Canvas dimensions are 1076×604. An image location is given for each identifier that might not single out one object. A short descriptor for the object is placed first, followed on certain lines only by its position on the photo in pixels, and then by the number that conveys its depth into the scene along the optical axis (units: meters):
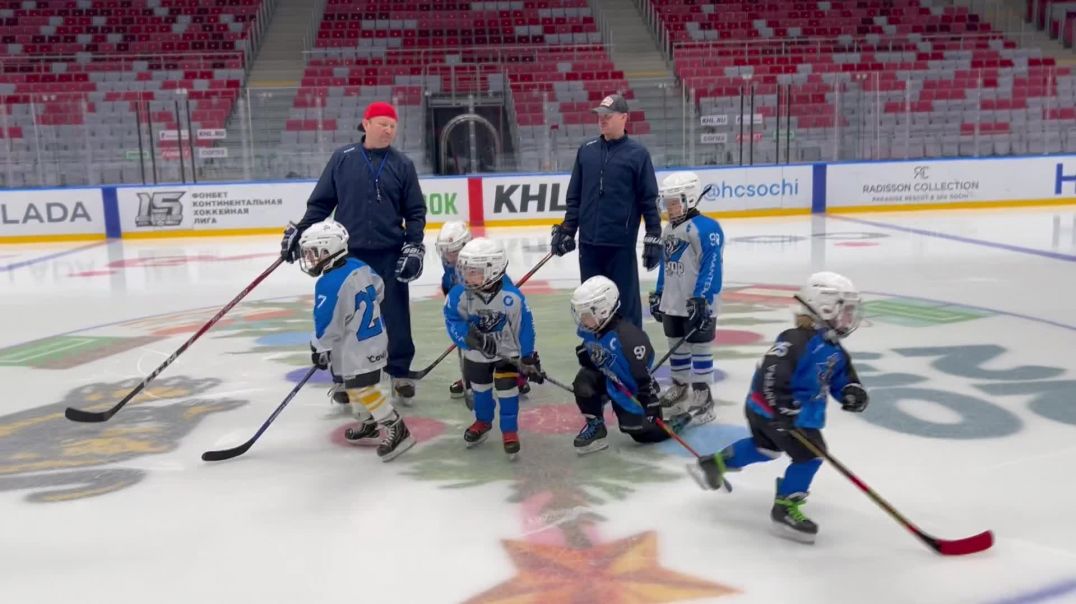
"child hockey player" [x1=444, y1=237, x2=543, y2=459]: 3.92
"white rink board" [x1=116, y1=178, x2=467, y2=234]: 13.44
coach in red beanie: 4.72
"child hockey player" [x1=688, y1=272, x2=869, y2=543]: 2.99
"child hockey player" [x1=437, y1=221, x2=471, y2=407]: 4.73
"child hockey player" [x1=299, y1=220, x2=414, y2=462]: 3.87
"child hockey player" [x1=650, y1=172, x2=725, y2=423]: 4.29
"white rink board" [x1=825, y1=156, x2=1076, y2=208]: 14.30
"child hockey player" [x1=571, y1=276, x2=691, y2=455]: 3.85
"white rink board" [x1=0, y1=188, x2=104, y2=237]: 13.11
